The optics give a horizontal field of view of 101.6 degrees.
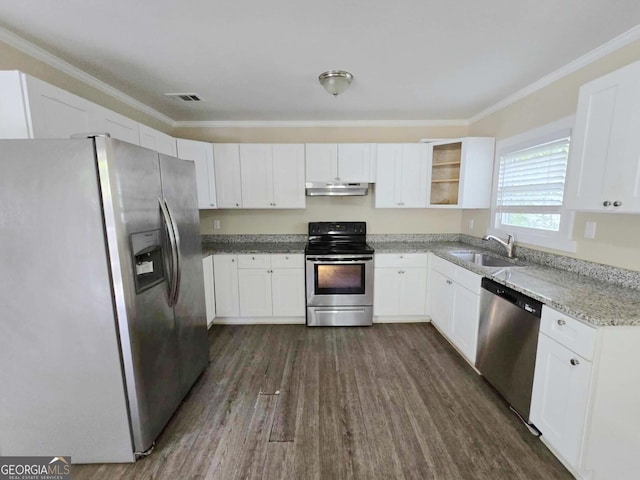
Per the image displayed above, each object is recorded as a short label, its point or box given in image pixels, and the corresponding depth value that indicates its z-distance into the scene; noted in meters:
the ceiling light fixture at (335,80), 2.12
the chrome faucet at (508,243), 2.61
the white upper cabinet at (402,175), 3.32
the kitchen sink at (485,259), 2.57
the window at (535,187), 2.18
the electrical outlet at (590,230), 1.95
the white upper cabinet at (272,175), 3.30
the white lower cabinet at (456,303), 2.32
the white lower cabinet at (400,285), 3.18
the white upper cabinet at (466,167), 2.97
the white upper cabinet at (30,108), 1.32
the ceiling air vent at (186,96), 2.61
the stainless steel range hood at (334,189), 3.37
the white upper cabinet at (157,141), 2.36
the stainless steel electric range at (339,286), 3.09
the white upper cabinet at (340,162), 3.31
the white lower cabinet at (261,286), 3.18
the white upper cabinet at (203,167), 3.08
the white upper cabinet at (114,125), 1.77
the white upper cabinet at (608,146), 1.38
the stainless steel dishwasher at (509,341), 1.71
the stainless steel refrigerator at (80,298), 1.31
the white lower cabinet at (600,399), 1.31
